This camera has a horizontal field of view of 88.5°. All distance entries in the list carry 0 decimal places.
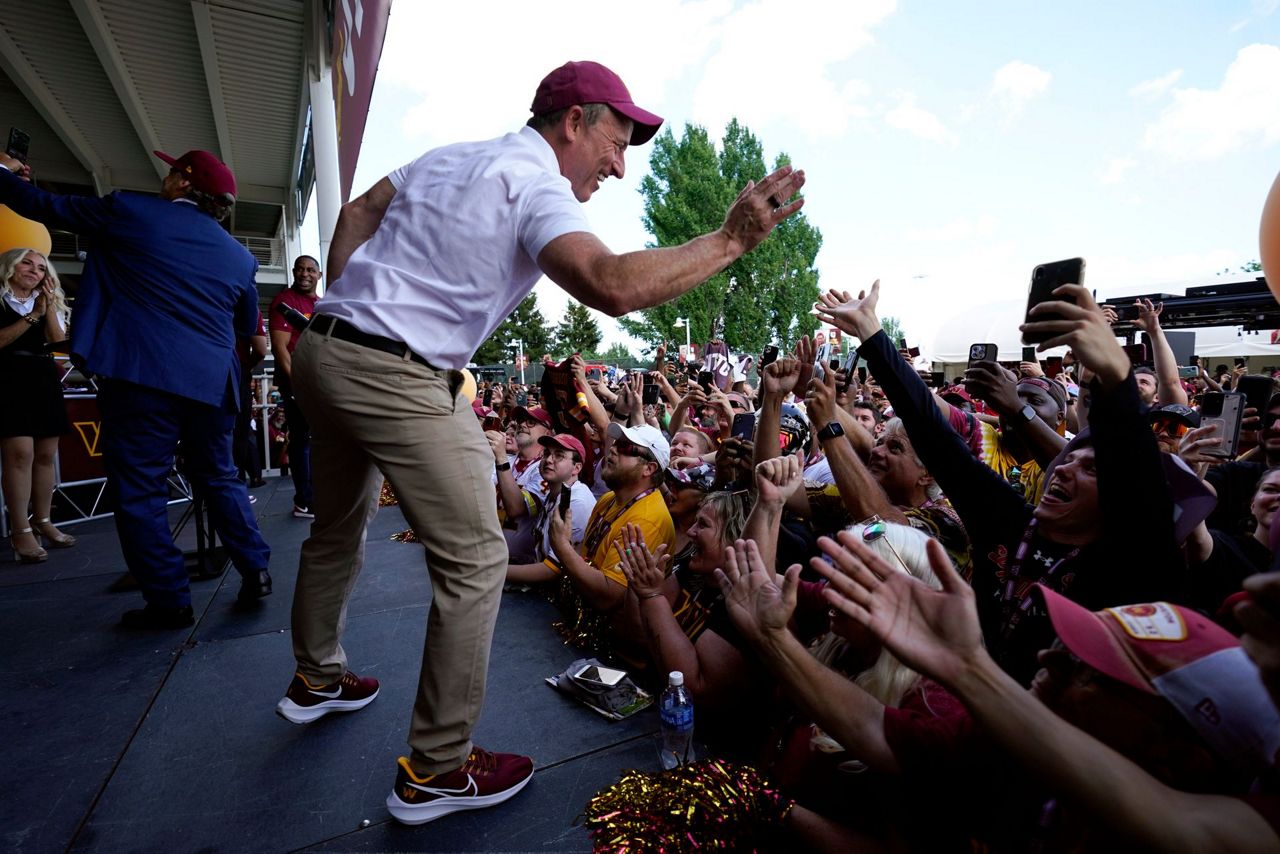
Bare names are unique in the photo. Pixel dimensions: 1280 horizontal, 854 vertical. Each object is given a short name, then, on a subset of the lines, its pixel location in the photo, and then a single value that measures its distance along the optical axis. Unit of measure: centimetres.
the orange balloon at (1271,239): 219
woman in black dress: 381
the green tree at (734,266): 3225
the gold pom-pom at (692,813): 142
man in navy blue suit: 266
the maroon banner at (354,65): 448
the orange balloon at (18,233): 440
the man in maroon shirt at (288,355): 454
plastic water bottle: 181
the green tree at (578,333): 5762
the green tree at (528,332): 5340
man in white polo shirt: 157
